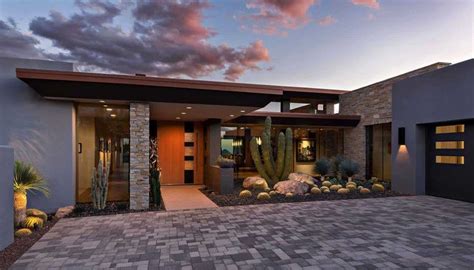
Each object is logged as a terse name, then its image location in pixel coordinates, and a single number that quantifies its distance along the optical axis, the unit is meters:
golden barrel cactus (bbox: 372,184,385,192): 10.13
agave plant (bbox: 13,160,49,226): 5.54
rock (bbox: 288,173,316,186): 11.07
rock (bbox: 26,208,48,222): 6.09
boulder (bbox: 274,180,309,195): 9.56
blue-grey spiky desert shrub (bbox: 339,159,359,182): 12.42
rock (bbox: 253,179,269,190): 10.33
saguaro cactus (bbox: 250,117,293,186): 11.52
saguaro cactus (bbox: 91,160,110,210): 7.07
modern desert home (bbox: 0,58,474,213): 6.80
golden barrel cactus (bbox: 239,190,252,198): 8.91
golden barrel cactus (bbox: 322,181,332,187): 10.83
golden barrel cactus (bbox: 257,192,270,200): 8.53
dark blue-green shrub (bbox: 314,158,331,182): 12.91
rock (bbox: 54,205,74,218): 6.53
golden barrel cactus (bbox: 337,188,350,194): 9.70
